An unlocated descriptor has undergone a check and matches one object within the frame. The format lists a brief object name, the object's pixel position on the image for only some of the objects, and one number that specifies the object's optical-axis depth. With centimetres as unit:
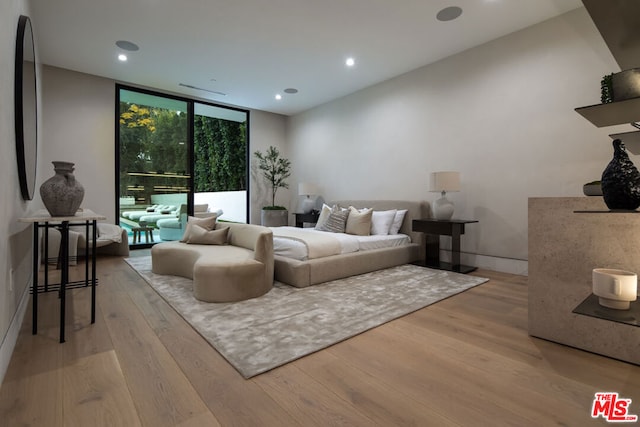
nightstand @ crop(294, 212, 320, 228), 637
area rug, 193
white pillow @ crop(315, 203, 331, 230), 500
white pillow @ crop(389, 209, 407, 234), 469
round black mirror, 220
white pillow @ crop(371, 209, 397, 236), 464
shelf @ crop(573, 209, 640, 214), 129
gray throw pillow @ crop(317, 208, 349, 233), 461
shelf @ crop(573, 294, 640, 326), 127
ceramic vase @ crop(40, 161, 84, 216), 212
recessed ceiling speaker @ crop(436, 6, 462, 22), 340
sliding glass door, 566
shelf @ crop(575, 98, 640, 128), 133
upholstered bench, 277
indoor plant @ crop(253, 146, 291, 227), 677
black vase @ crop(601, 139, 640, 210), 132
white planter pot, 674
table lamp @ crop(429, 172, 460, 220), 409
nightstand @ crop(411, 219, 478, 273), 401
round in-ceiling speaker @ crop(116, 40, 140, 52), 413
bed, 336
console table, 196
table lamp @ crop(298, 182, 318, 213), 649
